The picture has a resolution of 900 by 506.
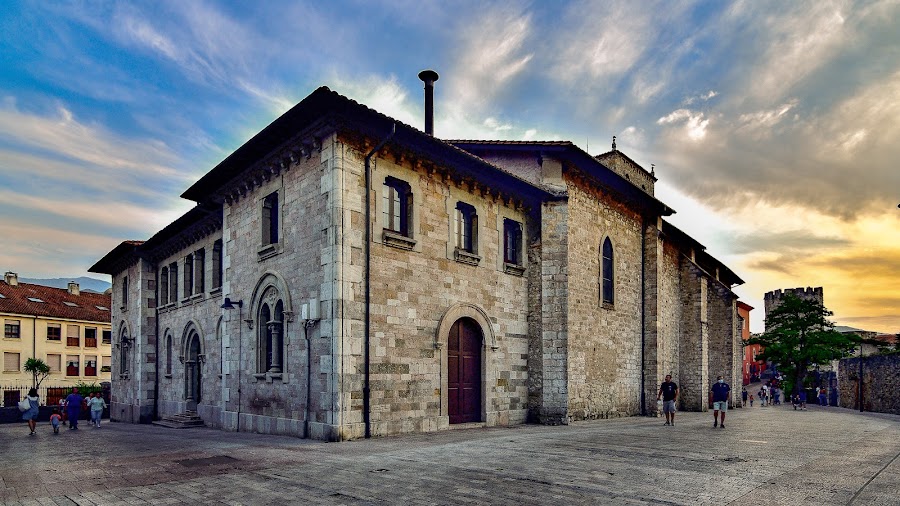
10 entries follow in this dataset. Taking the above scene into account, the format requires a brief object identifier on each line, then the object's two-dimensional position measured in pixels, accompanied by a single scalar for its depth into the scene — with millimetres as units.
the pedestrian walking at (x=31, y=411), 18445
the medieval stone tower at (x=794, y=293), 54438
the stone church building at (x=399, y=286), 12352
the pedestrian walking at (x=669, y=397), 17703
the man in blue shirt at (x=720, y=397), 15965
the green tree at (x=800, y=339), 38594
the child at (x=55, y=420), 18578
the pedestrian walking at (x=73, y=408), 20609
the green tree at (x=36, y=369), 40906
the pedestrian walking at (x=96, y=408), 21828
